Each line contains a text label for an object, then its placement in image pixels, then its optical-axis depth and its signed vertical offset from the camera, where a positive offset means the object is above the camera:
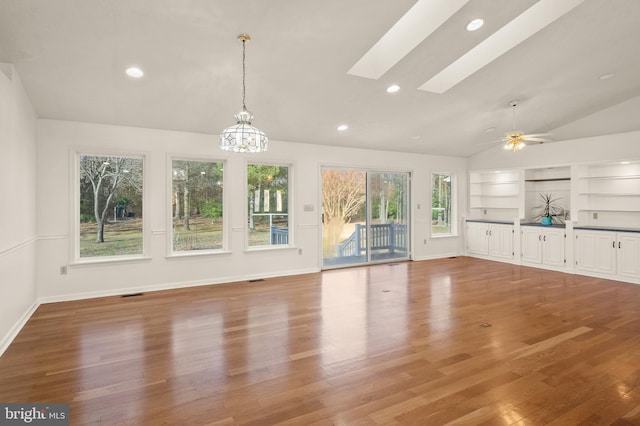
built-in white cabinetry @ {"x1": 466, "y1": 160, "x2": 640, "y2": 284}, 6.13 -0.24
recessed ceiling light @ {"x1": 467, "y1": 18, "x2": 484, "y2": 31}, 3.62 +2.01
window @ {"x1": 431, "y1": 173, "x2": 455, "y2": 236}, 8.59 +0.15
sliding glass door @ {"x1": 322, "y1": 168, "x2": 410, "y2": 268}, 7.27 -0.11
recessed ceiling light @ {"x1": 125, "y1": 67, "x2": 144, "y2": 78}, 3.81 +1.60
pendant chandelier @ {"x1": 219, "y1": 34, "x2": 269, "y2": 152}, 2.99 +0.66
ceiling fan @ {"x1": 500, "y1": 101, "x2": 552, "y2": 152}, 5.41 +1.15
